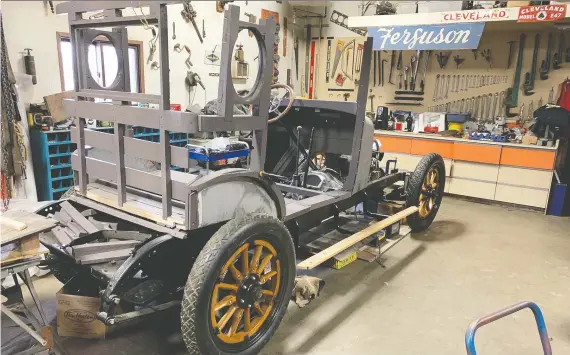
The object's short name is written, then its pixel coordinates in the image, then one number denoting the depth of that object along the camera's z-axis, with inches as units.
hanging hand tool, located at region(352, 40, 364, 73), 305.3
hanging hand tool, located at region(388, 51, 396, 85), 289.4
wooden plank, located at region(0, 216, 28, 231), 73.5
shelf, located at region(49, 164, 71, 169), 162.8
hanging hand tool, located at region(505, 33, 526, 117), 247.1
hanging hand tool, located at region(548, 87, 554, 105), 244.5
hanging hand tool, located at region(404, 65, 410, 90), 284.0
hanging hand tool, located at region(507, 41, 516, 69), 250.5
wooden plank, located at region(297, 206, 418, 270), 107.1
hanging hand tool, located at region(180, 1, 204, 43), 231.9
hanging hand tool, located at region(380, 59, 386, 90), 294.6
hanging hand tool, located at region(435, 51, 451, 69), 269.3
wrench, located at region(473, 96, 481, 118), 264.9
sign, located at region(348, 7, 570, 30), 210.8
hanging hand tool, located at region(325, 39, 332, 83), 320.8
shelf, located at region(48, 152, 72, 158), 162.0
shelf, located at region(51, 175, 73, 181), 163.5
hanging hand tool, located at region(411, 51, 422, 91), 278.2
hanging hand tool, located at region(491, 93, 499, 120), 259.0
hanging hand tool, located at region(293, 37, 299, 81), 330.0
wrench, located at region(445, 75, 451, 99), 271.9
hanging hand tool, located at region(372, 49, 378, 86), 298.2
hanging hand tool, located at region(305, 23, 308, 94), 328.5
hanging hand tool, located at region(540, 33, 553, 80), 240.5
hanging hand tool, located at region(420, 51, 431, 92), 275.6
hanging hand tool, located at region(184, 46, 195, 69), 238.4
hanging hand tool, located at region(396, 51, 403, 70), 286.7
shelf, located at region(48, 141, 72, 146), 161.2
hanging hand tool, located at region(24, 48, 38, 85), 165.9
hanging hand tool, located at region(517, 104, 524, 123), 251.8
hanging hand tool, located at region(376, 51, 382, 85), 295.4
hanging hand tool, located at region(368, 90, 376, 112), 303.3
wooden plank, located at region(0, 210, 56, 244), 70.8
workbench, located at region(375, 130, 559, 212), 221.8
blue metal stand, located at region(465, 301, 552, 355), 63.9
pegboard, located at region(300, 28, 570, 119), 244.2
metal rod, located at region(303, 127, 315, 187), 149.9
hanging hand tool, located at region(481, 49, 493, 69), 257.1
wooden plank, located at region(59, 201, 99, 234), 97.1
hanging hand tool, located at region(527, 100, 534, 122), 249.5
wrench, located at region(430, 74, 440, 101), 276.1
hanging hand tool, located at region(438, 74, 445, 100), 274.1
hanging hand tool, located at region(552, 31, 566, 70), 238.1
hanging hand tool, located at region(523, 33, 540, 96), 243.9
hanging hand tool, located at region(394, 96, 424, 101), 284.2
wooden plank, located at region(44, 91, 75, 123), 166.1
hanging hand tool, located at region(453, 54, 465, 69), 265.7
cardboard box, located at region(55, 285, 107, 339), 99.2
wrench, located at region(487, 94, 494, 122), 260.5
